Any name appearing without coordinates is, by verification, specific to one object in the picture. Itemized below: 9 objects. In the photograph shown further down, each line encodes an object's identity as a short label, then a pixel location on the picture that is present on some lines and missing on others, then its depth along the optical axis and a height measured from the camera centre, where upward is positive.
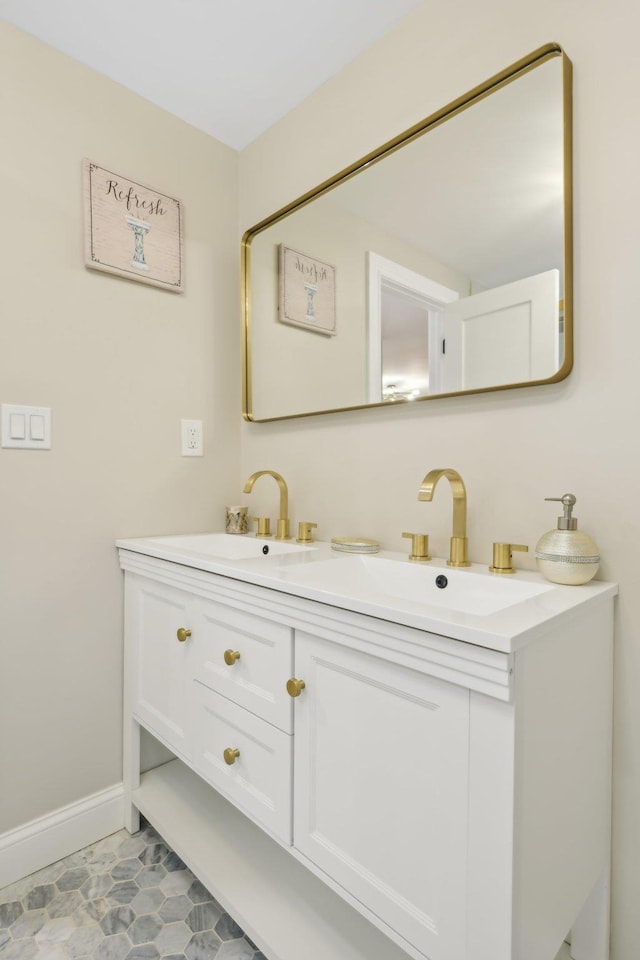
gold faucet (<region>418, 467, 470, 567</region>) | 1.09 -0.11
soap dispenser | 0.88 -0.15
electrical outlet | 1.65 +0.11
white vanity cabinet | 0.64 -0.48
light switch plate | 1.28 +0.12
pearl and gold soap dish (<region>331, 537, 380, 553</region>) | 1.26 -0.18
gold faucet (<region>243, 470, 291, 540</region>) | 1.54 -0.12
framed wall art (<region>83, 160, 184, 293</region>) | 1.42 +0.72
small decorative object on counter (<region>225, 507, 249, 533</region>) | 1.68 -0.16
